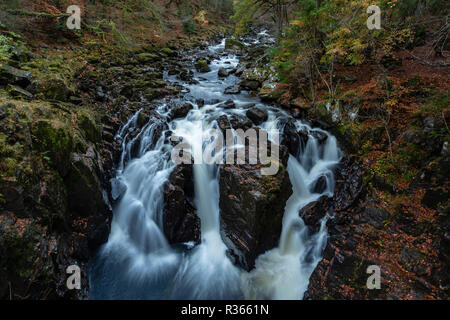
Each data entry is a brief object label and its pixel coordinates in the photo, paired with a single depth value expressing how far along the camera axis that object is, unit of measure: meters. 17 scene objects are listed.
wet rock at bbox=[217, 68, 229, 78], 15.37
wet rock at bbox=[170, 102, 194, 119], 9.27
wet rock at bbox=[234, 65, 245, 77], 15.66
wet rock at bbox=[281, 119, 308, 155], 8.43
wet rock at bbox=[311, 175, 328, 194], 7.46
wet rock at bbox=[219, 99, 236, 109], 10.35
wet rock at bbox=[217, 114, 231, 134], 8.36
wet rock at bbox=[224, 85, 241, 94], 12.50
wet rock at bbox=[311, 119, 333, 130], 8.73
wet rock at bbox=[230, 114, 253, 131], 8.38
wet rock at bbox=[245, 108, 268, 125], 9.38
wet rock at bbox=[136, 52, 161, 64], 14.83
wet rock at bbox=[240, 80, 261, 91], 12.74
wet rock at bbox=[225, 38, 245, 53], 22.09
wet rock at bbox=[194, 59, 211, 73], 16.28
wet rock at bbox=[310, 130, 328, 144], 8.41
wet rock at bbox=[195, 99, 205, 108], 10.45
